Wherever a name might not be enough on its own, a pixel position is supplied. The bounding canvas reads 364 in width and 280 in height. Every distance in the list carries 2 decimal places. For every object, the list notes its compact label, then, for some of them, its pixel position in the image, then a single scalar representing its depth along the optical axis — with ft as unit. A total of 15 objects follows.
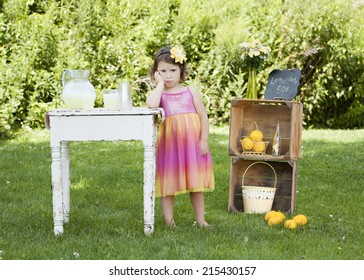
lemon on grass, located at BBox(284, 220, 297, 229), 19.63
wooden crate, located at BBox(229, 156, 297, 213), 23.06
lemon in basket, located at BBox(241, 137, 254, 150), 22.77
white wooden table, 17.81
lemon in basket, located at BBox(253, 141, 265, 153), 22.71
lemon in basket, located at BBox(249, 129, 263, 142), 22.78
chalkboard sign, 22.52
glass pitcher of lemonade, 18.48
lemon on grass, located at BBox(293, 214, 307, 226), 20.10
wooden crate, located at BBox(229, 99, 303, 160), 22.78
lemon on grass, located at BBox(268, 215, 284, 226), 20.20
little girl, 19.71
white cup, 18.41
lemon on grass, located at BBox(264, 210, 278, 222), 20.71
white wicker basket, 22.38
